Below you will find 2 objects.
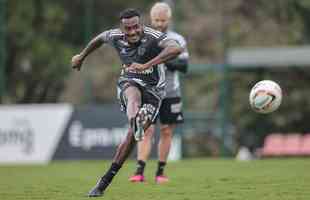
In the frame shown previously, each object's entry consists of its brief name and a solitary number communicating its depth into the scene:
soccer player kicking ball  18.84
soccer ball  20.98
